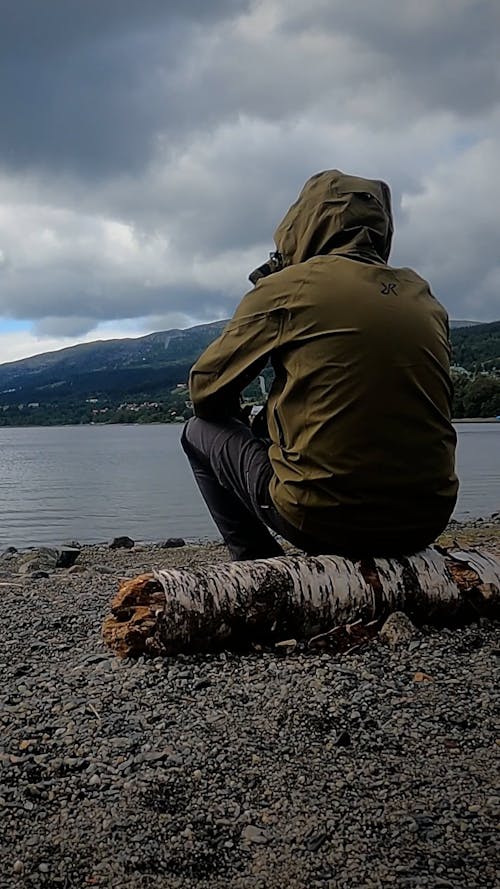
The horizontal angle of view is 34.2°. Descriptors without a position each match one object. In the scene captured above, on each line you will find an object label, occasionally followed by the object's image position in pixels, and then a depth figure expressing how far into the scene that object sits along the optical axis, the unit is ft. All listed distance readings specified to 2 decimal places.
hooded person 13.14
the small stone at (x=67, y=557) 35.99
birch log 13.43
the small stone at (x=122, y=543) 50.03
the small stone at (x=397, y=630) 13.65
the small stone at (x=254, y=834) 8.21
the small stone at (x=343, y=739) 10.32
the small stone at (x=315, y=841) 8.03
